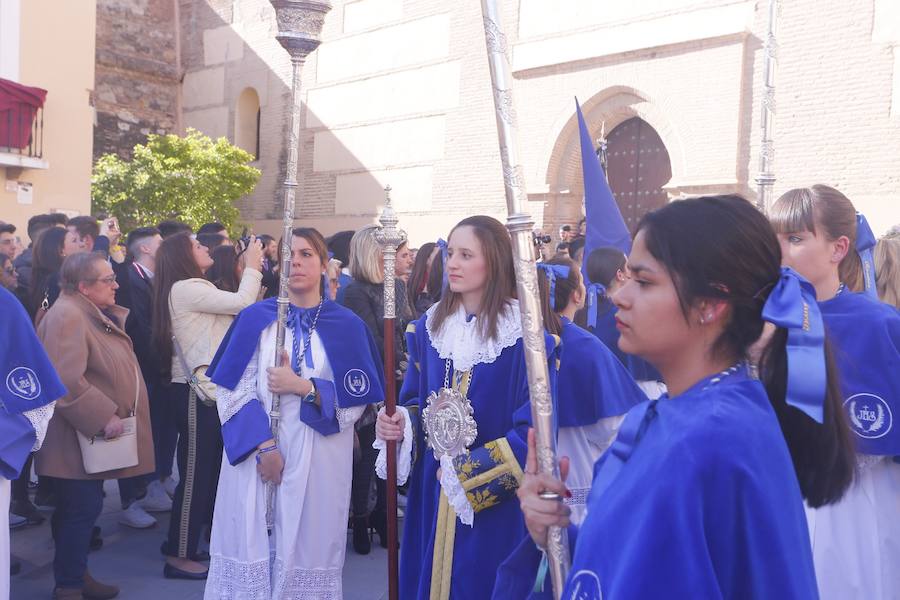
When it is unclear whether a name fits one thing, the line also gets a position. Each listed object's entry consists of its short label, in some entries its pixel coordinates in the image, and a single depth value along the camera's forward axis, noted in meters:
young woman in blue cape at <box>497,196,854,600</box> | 1.48
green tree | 17.98
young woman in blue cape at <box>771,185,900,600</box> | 2.90
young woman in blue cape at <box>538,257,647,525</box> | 3.38
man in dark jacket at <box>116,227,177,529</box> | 6.09
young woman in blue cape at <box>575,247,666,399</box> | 4.93
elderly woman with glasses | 4.57
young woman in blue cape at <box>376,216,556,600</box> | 3.06
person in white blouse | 5.12
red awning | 14.57
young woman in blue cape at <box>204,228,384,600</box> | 4.04
